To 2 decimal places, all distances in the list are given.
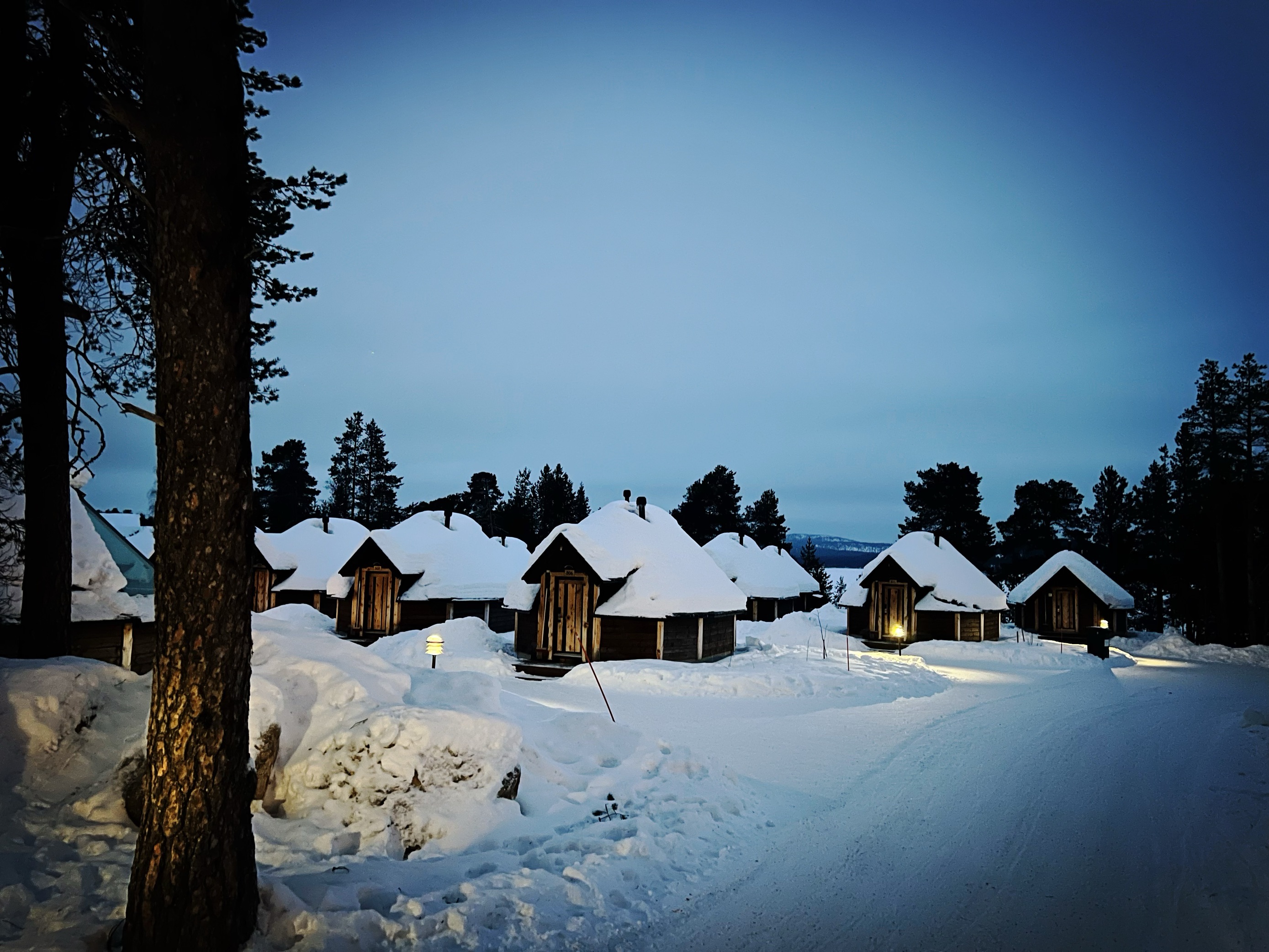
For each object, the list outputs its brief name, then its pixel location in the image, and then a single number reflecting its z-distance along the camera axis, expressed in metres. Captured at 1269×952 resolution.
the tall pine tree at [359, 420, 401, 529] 70.81
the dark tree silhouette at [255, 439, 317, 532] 63.34
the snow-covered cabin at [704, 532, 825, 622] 42.31
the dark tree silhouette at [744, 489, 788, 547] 67.44
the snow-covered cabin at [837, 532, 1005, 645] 32.84
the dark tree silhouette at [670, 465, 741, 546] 67.62
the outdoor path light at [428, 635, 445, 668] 12.76
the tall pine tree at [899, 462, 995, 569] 56.06
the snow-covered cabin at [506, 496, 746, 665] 21.89
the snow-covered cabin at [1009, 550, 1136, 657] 35.84
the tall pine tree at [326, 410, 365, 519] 70.88
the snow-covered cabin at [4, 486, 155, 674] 12.54
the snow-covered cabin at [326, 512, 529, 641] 30.02
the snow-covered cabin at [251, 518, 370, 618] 36.38
